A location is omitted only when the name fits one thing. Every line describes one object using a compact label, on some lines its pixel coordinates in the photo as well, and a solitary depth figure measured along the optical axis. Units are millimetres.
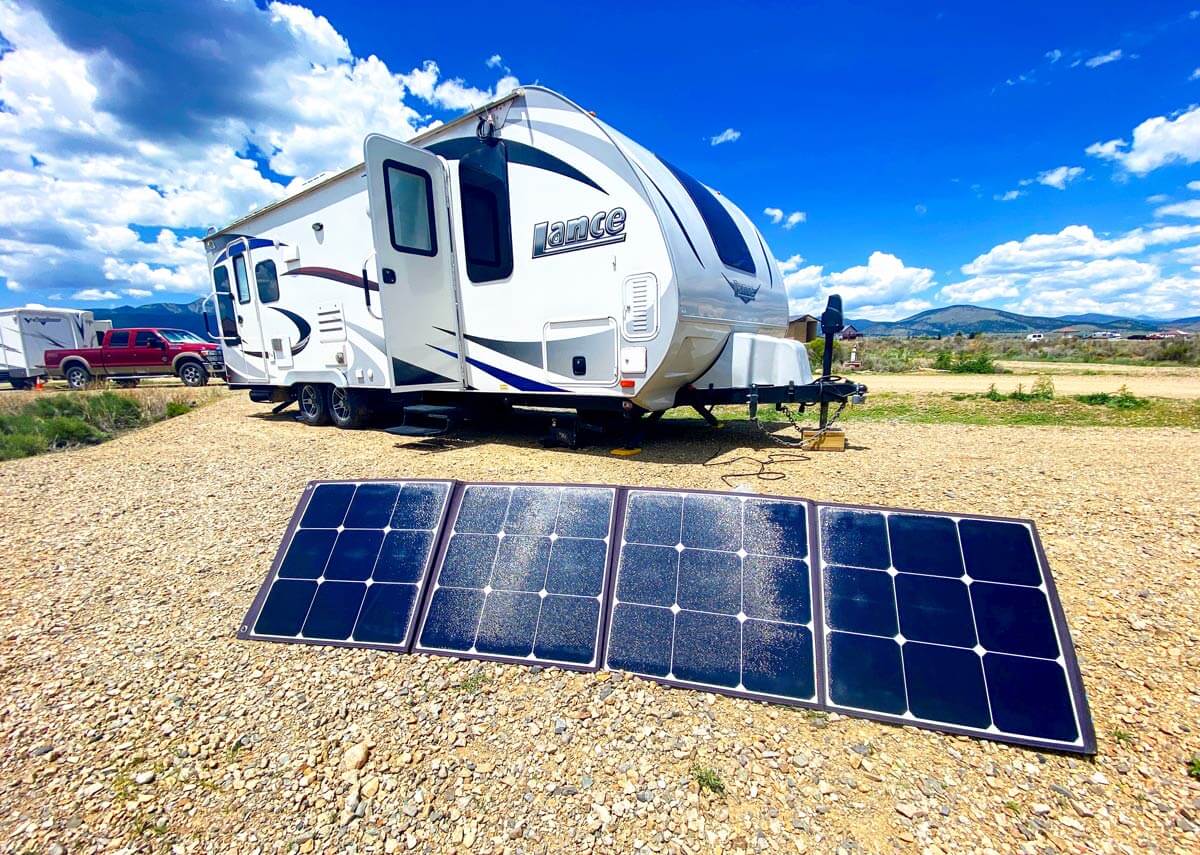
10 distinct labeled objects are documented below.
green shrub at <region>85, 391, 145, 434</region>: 9492
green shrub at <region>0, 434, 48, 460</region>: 7242
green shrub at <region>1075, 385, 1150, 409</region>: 9977
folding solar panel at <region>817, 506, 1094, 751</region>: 2158
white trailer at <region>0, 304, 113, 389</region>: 18734
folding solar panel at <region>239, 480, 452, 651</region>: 2914
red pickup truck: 18453
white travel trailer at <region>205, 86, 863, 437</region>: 5707
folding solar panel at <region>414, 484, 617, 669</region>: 2705
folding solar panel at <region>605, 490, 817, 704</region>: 2426
